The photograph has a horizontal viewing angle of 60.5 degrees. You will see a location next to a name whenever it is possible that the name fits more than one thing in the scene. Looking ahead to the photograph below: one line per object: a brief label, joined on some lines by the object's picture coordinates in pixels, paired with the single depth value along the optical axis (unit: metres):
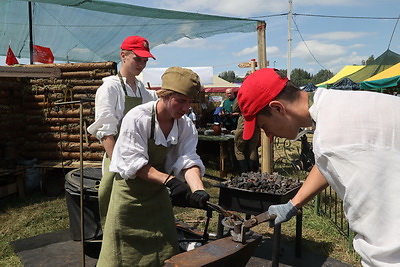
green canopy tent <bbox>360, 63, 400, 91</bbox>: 9.27
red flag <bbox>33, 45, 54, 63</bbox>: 6.66
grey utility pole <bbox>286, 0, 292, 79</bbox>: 23.11
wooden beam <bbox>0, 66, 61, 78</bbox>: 4.84
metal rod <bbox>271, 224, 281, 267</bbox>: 3.24
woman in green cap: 1.89
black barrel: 3.22
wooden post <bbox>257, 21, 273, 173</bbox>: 5.59
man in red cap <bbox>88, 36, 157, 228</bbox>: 2.50
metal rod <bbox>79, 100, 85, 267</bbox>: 2.63
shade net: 5.16
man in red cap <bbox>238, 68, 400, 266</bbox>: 1.08
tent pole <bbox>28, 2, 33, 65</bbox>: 6.54
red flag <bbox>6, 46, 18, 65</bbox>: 6.54
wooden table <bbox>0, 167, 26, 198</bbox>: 5.81
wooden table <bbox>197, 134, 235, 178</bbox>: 7.38
